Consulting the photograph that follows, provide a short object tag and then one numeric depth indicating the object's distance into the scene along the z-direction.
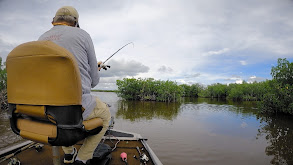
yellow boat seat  1.21
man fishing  1.56
